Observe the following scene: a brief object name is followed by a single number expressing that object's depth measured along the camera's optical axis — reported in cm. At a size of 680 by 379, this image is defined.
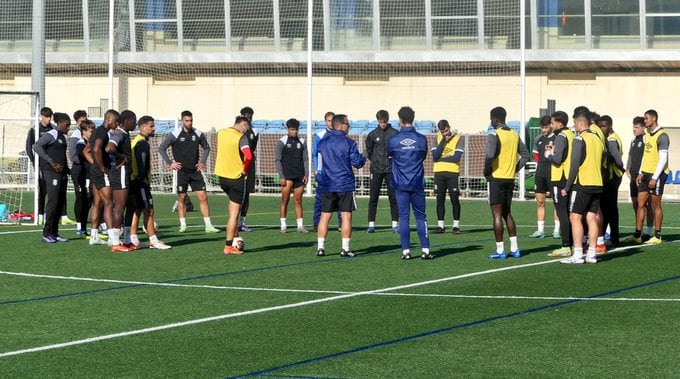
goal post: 2325
